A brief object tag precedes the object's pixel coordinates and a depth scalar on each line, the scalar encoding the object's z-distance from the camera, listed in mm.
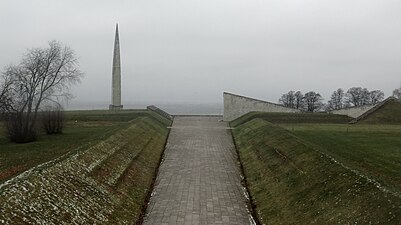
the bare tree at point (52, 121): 27809
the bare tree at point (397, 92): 68250
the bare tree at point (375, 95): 71800
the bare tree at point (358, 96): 73062
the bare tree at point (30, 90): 24141
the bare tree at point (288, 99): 73062
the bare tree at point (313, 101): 70875
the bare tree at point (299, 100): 72500
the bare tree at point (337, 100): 76744
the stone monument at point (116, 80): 55688
